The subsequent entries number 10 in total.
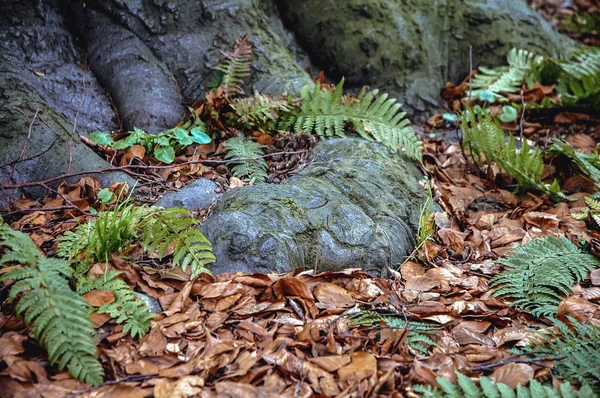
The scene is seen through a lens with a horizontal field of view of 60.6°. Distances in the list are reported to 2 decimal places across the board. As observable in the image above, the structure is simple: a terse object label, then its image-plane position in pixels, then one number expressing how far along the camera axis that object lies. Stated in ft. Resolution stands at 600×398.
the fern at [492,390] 6.57
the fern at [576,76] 15.55
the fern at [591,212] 10.53
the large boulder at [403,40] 16.42
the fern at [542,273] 8.80
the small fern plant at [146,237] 8.29
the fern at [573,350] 7.03
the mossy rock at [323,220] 9.07
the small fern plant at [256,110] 12.49
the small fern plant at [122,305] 7.54
